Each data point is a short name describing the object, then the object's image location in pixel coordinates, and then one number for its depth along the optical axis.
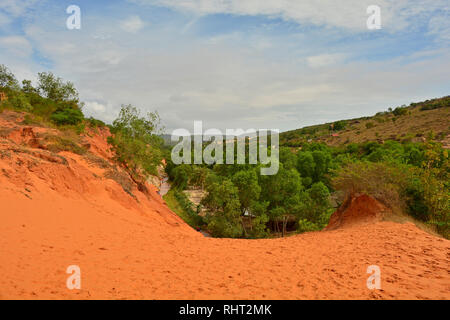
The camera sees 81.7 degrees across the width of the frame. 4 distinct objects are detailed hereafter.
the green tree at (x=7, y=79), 25.19
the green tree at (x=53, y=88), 29.86
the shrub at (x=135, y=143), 21.14
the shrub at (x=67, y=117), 24.23
